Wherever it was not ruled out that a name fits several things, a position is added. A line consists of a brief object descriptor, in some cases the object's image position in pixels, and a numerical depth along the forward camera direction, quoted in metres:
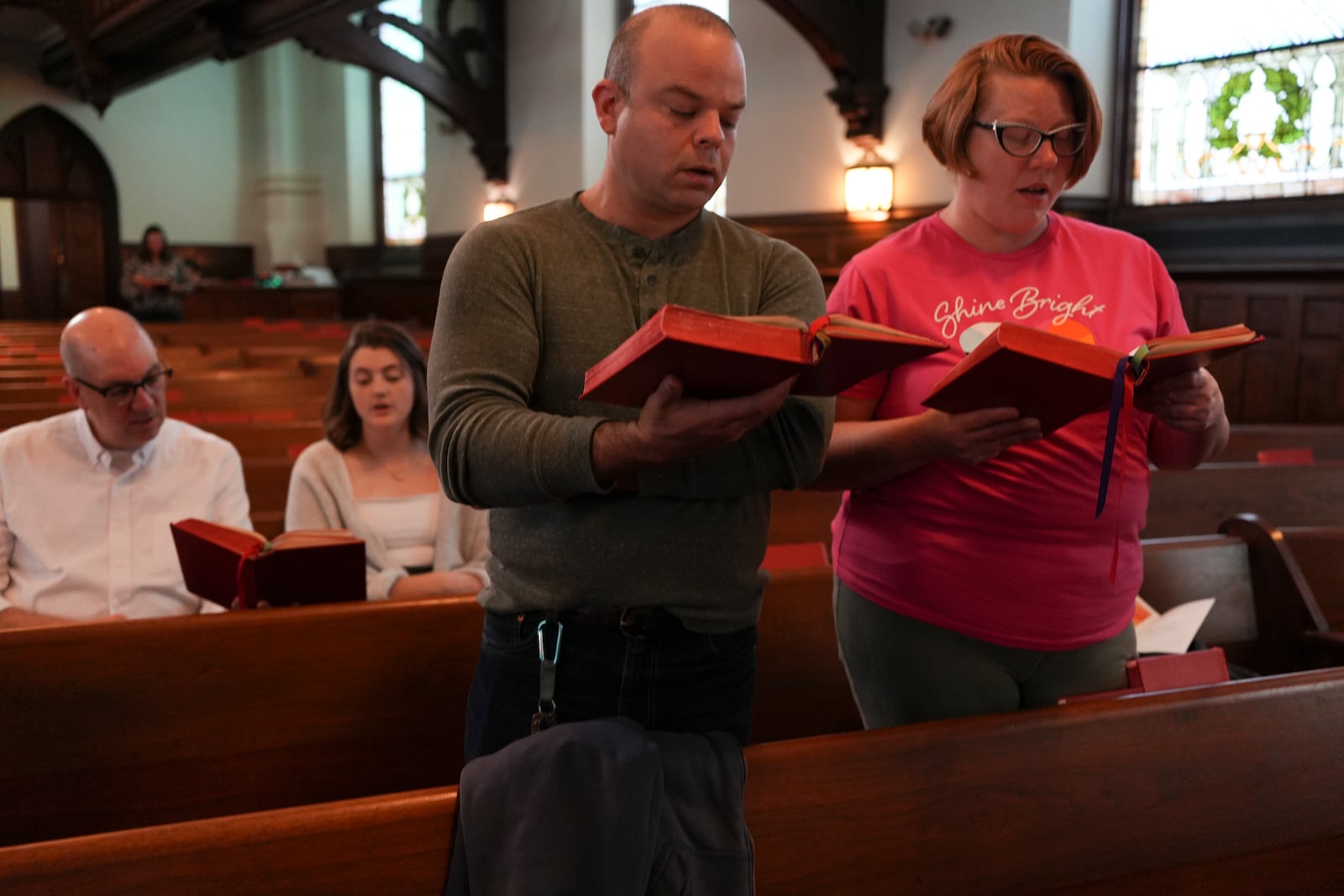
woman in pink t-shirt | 1.47
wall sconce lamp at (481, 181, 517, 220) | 10.39
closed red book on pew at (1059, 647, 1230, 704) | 1.53
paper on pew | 2.07
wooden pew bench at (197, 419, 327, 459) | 4.12
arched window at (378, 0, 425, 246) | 12.85
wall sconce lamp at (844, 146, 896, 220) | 7.60
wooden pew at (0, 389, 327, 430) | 5.04
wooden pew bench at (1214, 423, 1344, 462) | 4.52
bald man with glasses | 2.52
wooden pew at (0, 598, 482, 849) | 1.80
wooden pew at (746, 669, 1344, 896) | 1.35
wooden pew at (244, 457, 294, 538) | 3.47
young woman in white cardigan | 2.76
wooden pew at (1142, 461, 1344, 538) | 3.61
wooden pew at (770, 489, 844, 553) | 3.44
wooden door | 13.28
